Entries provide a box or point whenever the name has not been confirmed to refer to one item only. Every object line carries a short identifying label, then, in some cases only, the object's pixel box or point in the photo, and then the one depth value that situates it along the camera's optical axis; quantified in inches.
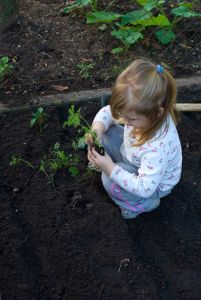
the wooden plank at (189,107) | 133.2
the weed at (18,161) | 116.4
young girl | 91.6
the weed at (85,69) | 146.1
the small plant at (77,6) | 161.5
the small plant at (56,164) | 115.3
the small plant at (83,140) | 102.9
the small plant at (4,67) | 140.6
